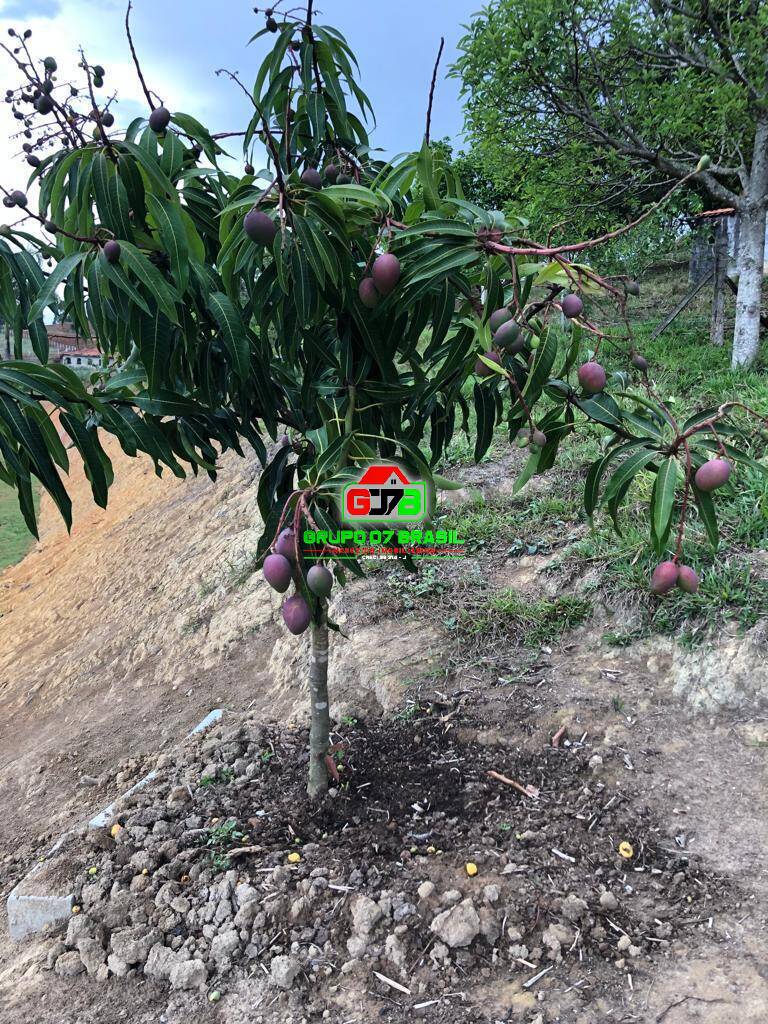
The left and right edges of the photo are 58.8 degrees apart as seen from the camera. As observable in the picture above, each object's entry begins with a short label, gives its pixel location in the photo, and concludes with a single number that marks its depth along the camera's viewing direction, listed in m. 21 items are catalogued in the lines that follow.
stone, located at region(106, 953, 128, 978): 1.72
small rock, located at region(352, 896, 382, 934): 1.65
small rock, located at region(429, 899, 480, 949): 1.59
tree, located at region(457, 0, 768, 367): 4.35
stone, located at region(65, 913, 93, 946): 1.84
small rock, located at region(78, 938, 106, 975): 1.76
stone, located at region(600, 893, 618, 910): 1.64
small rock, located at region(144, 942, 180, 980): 1.69
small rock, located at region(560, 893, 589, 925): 1.61
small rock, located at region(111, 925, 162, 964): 1.74
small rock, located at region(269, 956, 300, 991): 1.57
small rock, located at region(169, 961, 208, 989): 1.64
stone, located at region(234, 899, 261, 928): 1.72
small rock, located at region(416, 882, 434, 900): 1.70
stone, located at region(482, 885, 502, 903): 1.67
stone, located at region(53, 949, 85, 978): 1.77
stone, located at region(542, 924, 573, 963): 1.54
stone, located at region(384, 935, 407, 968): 1.58
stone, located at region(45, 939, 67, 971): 1.82
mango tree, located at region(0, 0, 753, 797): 1.25
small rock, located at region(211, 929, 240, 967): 1.67
